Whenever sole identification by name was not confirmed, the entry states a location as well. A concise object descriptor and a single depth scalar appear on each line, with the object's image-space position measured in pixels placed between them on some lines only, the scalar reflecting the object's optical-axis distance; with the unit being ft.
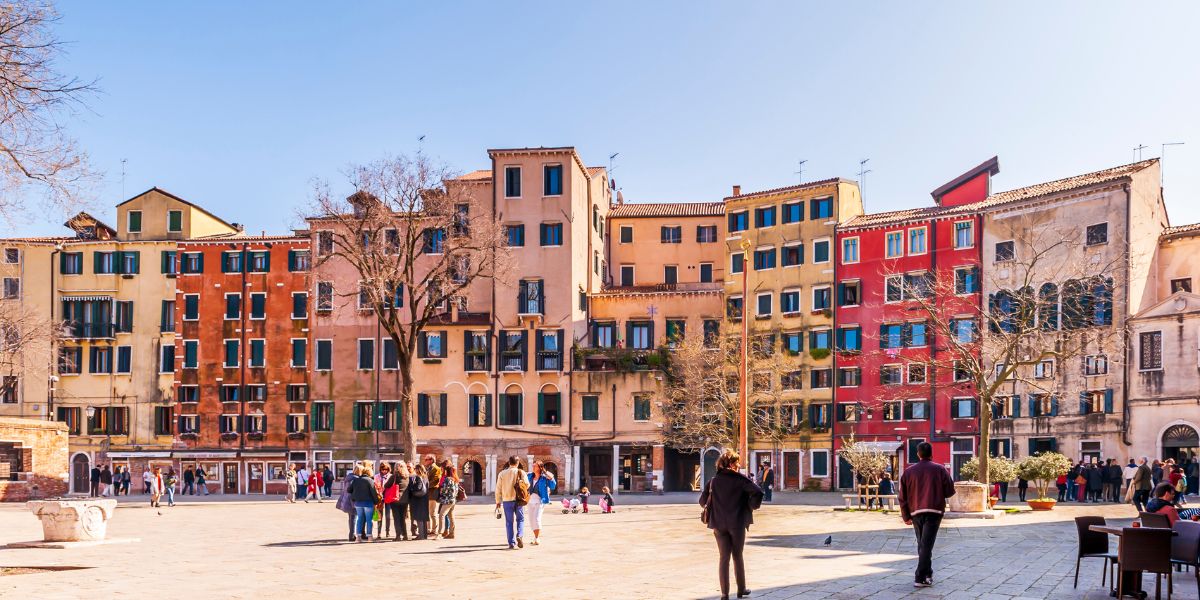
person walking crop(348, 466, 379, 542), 76.54
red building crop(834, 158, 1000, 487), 184.85
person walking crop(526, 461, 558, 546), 74.23
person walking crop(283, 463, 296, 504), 164.86
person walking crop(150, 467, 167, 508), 145.79
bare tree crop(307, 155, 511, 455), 147.13
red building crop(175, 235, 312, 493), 208.85
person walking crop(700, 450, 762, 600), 42.68
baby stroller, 125.29
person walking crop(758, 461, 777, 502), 147.23
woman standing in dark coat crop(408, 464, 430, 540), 76.64
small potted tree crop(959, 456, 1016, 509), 124.77
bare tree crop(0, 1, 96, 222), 58.54
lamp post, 103.96
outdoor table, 45.29
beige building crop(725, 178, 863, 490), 198.49
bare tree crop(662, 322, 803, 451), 183.52
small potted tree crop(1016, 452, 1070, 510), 124.16
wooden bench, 116.91
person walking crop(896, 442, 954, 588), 47.57
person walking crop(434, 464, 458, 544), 78.23
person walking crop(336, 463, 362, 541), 77.25
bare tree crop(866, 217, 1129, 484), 158.20
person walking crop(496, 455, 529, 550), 68.54
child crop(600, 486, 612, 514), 126.21
